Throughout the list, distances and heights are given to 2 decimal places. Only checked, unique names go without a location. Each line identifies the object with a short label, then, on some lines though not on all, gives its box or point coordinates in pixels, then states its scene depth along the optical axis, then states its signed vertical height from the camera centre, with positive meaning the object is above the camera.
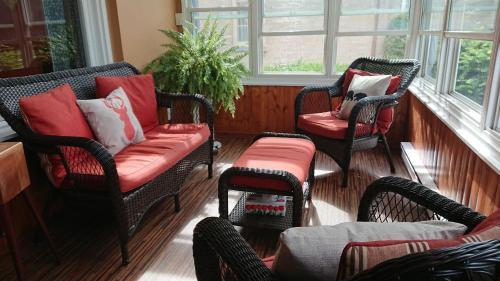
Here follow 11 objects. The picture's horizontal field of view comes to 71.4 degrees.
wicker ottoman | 1.73 -0.67
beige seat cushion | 0.72 -0.43
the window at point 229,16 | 3.74 +0.26
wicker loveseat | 1.66 -0.62
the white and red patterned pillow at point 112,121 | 2.00 -0.44
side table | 1.43 -0.56
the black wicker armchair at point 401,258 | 0.52 -0.52
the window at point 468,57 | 1.64 -0.13
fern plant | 3.00 -0.23
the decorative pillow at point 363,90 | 2.71 -0.40
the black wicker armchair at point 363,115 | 2.54 -0.57
